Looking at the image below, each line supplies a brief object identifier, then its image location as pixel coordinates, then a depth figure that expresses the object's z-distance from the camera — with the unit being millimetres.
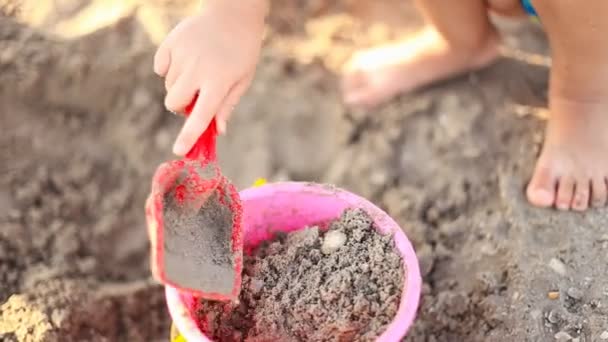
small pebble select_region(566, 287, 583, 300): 1378
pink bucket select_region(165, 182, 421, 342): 1242
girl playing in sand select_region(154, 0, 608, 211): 1193
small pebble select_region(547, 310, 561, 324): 1356
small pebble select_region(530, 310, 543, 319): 1362
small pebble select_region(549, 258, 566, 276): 1413
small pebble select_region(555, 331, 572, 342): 1325
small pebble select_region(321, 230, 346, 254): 1227
